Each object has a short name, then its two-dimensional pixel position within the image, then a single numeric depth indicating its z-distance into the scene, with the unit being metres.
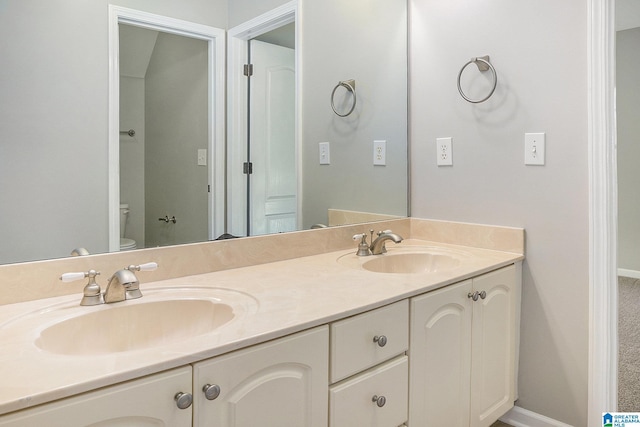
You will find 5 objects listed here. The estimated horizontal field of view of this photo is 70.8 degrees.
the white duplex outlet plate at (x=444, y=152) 2.00
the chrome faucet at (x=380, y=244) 1.78
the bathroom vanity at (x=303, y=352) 0.75
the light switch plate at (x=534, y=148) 1.71
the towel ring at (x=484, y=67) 1.83
